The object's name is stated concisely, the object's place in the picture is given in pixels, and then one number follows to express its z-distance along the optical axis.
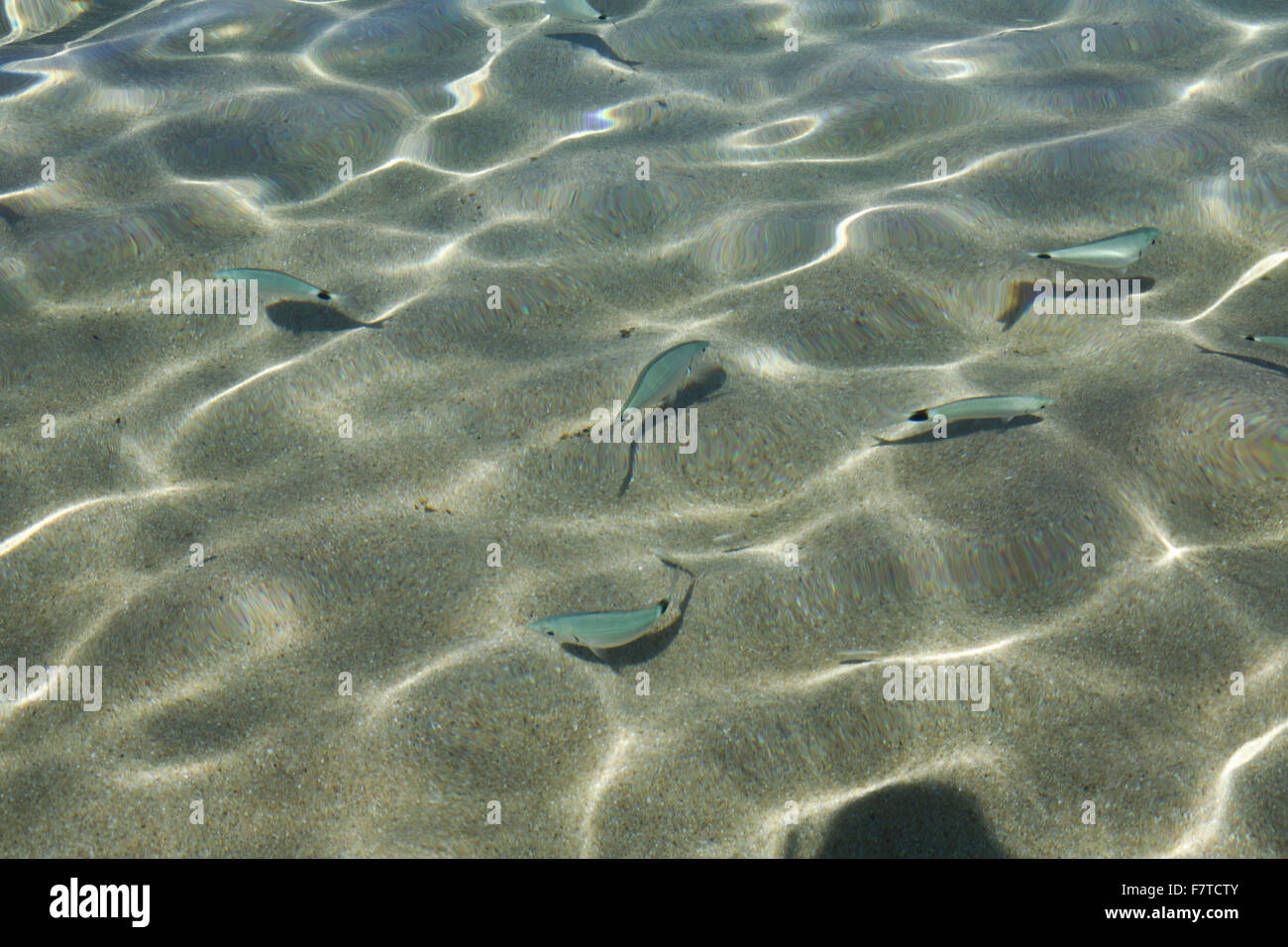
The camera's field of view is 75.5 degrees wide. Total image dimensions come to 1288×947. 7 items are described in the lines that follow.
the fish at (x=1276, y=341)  2.75
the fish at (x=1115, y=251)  2.94
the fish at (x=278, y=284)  3.17
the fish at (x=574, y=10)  4.88
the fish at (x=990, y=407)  2.59
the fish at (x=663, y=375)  2.61
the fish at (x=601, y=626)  2.18
